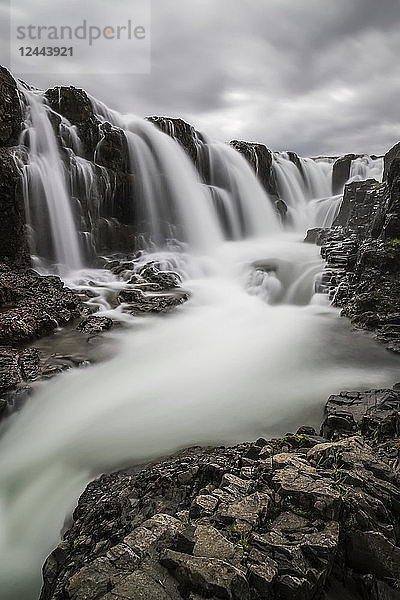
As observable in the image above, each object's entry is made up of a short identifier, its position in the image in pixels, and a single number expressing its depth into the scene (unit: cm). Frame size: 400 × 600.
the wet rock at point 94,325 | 896
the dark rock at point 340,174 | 3103
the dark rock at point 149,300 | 1069
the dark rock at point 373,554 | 241
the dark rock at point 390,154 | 2044
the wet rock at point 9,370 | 597
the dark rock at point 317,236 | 1794
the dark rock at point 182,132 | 2014
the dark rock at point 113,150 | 1669
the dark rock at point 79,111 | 1596
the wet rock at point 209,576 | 219
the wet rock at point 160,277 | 1314
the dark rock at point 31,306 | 802
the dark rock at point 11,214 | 1255
